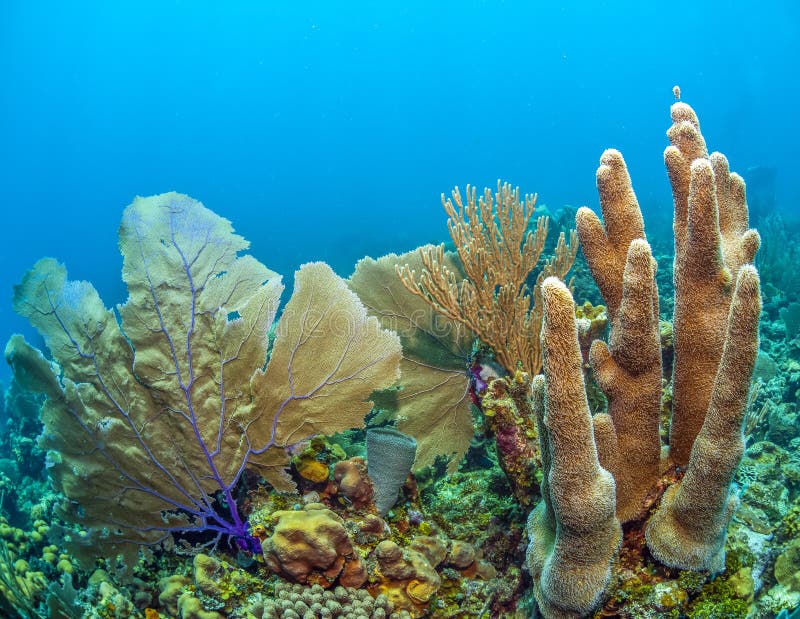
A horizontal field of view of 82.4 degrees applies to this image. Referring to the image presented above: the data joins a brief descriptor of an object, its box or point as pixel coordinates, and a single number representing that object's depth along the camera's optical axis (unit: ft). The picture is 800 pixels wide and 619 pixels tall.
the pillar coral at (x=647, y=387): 5.64
